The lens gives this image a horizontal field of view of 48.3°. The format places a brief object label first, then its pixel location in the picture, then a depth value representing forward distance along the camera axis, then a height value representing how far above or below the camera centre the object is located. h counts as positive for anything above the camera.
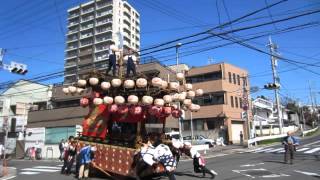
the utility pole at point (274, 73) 47.20 +8.70
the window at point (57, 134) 38.20 +1.08
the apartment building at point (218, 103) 49.53 +5.33
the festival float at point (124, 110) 14.66 +1.38
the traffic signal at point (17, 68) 22.88 +4.87
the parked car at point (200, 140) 41.59 +0.06
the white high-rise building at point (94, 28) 95.06 +31.21
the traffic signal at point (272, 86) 35.21 +5.22
